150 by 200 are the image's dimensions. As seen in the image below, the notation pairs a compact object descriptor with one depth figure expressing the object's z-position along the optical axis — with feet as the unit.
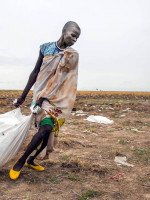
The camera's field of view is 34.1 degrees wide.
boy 7.71
